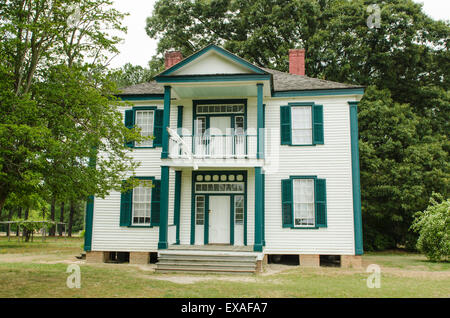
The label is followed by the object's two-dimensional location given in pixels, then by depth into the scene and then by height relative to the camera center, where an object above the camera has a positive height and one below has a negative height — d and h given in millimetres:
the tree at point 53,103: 8422 +2499
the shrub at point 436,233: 14930 -851
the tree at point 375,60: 19109 +8776
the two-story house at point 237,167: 13828 +1542
